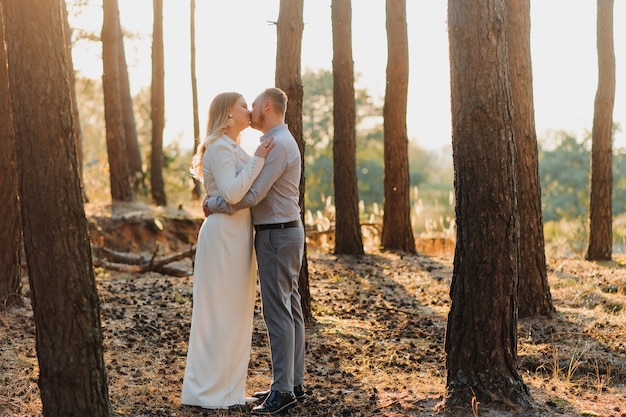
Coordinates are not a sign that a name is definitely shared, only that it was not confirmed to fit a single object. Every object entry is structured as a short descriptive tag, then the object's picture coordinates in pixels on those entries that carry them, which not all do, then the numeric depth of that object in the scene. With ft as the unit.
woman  20.63
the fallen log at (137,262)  41.57
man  20.40
